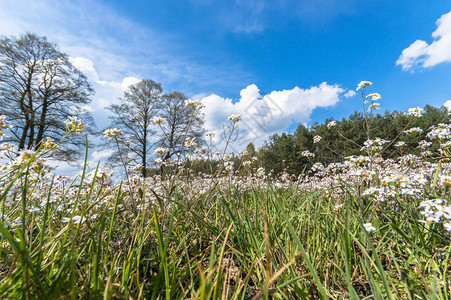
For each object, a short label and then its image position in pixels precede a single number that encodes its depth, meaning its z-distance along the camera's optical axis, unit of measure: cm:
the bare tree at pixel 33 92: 1480
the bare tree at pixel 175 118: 2053
